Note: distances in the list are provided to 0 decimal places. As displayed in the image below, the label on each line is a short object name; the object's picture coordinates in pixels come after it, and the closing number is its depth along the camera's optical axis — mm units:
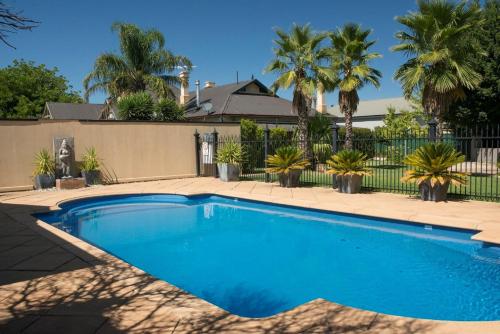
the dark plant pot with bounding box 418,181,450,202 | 9523
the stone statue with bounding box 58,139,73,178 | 13297
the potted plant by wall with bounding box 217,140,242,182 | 15234
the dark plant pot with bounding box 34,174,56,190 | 13070
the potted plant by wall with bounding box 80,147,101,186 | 14070
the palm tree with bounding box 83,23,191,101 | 24750
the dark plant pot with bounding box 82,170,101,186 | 14031
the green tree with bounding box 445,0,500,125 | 20047
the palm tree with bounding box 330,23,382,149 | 17672
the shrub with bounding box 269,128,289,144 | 21734
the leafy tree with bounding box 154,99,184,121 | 22505
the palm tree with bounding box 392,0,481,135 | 15188
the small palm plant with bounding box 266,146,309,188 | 12898
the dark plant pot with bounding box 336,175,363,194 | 11406
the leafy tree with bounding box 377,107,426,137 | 26455
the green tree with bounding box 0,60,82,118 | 39562
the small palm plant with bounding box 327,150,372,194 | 11281
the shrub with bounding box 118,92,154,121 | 20516
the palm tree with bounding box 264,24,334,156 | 16688
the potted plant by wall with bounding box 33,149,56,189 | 13123
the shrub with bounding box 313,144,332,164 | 20203
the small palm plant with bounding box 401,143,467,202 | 9336
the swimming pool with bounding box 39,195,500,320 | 4855
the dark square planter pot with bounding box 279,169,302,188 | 13149
